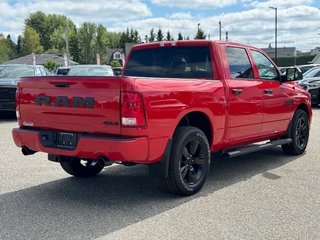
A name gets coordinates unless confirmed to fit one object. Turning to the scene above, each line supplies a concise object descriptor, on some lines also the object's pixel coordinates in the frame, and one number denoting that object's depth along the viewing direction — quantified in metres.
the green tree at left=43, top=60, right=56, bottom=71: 63.12
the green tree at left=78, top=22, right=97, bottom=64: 77.99
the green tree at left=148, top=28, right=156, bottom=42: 86.24
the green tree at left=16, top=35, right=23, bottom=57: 103.28
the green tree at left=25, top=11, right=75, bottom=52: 119.19
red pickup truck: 4.28
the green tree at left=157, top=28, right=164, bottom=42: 85.49
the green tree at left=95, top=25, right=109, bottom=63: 104.71
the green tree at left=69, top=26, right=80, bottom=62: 89.01
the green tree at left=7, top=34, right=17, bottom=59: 101.57
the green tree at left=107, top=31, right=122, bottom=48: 126.74
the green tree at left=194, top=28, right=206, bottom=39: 64.99
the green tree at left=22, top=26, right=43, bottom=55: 101.25
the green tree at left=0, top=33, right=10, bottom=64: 97.15
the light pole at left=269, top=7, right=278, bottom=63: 48.44
